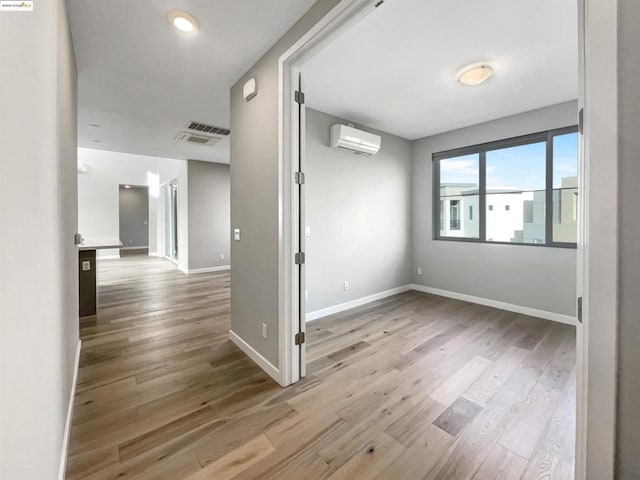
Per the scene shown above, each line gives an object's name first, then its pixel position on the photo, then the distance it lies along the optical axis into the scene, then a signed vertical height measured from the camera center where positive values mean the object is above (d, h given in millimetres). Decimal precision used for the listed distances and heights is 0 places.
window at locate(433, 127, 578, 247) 3332 +676
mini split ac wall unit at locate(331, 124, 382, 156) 3492 +1336
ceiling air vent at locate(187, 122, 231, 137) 3927 +1676
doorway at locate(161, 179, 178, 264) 7480 +575
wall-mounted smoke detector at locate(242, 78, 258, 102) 2295 +1306
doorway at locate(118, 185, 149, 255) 10789 +782
